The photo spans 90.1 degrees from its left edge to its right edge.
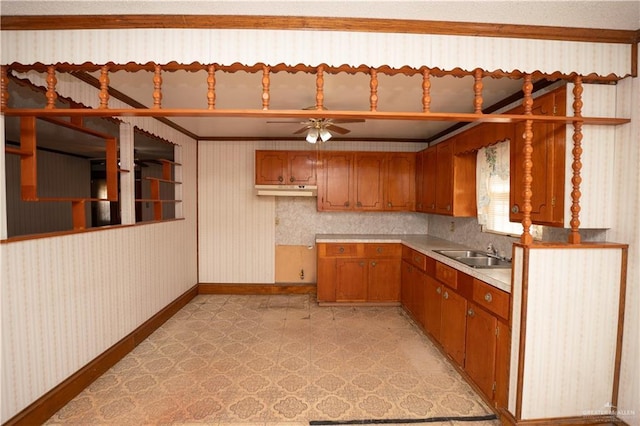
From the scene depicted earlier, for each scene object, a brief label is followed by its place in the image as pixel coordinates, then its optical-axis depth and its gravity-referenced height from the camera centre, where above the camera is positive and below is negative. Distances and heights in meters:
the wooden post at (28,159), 2.13 +0.25
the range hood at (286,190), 4.60 +0.13
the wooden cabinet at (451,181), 3.65 +0.23
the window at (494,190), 3.17 +0.12
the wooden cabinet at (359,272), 4.45 -1.02
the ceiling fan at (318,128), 3.23 +0.73
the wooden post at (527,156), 1.95 +0.28
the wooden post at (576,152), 1.95 +0.31
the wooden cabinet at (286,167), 4.72 +0.47
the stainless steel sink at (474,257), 3.20 -0.59
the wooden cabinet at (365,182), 4.77 +0.27
